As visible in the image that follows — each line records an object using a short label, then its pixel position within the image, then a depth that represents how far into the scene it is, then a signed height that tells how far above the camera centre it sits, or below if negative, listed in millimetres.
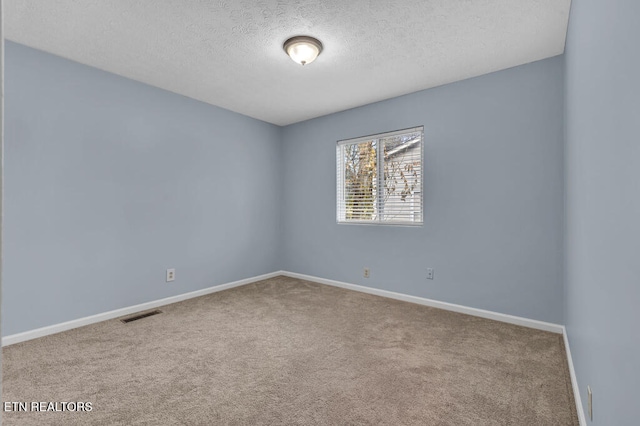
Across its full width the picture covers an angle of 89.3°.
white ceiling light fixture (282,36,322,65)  2657 +1382
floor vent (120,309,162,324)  3262 -1081
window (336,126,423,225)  3898 +437
